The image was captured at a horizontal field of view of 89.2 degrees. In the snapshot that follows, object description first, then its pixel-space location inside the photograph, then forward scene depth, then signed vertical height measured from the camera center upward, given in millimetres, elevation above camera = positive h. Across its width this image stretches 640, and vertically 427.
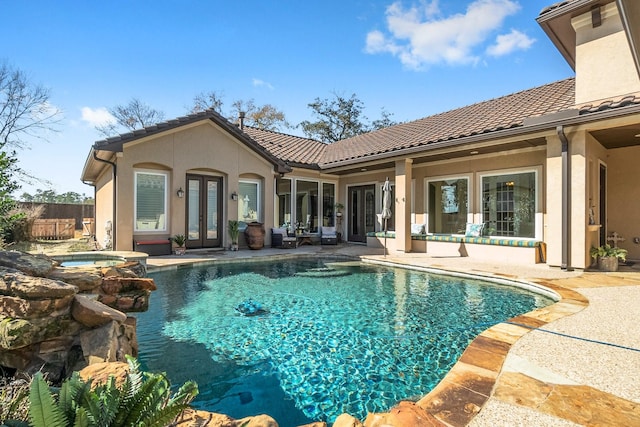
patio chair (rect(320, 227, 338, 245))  14045 -848
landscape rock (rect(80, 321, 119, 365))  2855 -1156
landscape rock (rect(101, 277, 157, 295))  4066 -880
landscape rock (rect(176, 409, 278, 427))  1935 -1246
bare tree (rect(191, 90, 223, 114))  27141 +9778
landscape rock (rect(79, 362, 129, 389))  2348 -1177
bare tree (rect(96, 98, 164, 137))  26375 +8366
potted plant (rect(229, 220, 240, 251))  11793 -569
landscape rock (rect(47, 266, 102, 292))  3512 -689
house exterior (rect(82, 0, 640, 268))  7824 +1512
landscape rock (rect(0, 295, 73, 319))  2676 -762
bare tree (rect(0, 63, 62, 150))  19703 +6667
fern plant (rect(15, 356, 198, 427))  1371 -947
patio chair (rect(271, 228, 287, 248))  12727 -748
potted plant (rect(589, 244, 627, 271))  7727 -954
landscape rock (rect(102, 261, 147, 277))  4418 -792
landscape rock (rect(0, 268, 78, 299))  2742 -606
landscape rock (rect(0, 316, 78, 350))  2562 -954
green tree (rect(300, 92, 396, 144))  29578 +8989
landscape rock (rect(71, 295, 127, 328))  3006 -908
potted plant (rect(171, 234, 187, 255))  10492 -856
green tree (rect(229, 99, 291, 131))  27328 +8768
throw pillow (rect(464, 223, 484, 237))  10719 -428
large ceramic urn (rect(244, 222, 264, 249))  12109 -683
